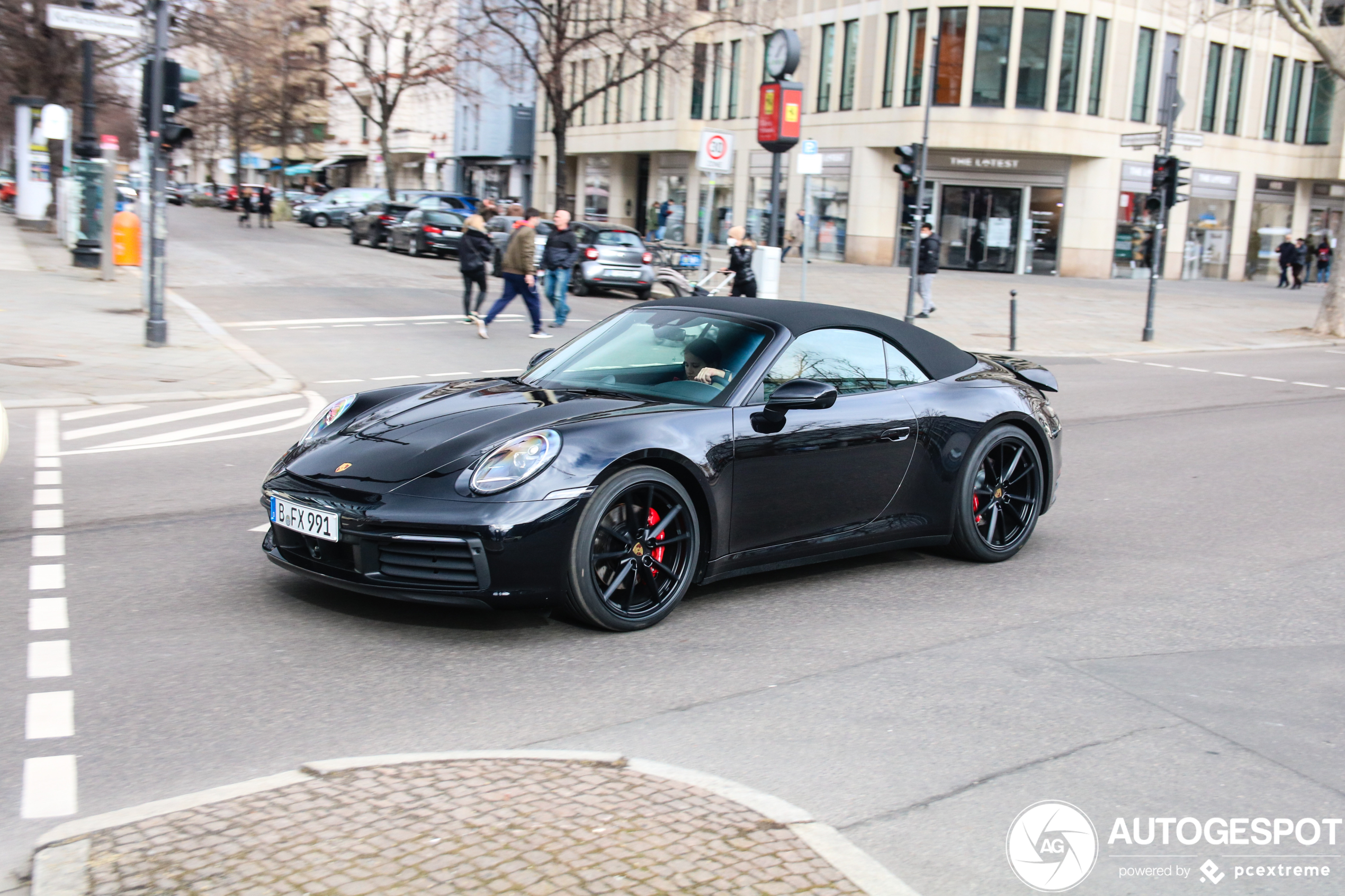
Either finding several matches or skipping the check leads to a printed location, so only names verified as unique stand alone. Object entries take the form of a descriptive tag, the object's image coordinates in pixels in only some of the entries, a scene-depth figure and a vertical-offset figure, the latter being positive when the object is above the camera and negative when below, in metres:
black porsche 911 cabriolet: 4.95 -0.92
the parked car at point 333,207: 53.25 +0.86
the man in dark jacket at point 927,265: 24.94 -0.07
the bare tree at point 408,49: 50.81 +7.60
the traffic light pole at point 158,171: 14.14 +0.51
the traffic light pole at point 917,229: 22.80 +0.56
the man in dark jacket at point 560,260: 19.88 -0.28
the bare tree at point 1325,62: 24.41 +4.19
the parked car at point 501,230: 31.52 +0.22
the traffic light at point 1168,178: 22.66 +1.66
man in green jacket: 18.31 -0.40
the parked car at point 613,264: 26.41 -0.39
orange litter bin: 24.70 -0.40
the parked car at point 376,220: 37.66 +0.32
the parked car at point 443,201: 37.75 +1.05
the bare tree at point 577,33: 35.28 +5.84
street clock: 20.56 +3.14
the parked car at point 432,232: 34.31 +0.08
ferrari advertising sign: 20.44 +2.17
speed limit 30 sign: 21.84 +1.64
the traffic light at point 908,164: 22.94 +1.70
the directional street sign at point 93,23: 14.77 +2.18
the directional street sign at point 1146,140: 21.95 +2.26
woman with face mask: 21.78 -0.20
